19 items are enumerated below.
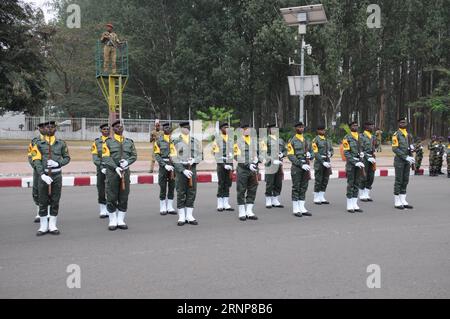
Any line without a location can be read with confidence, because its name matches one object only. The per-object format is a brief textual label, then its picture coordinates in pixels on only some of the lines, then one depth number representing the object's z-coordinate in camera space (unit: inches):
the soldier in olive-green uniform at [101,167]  370.6
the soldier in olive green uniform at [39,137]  316.5
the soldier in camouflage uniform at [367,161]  431.5
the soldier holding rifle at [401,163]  417.1
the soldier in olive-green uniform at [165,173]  389.1
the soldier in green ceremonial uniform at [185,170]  346.0
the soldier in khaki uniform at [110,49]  901.8
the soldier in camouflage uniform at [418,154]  740.0
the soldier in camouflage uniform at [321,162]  438.9
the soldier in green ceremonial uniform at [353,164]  401.7
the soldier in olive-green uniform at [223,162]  402.6
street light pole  730.8
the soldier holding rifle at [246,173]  366.6
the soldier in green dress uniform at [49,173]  309.1
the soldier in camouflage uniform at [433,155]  703.7
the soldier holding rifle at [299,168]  386.0
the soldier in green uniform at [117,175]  327.6
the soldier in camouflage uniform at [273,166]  412.8
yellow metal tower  938.5
